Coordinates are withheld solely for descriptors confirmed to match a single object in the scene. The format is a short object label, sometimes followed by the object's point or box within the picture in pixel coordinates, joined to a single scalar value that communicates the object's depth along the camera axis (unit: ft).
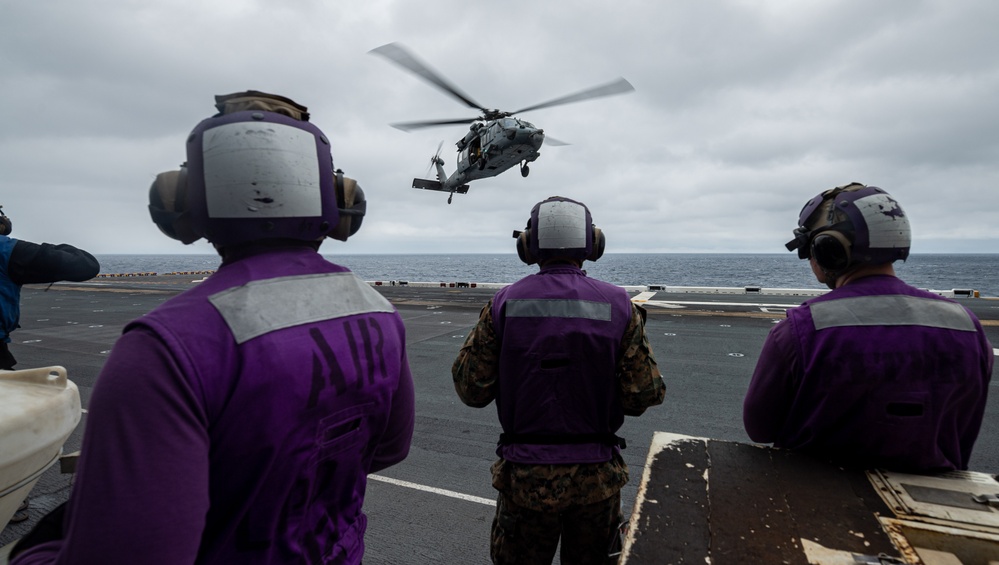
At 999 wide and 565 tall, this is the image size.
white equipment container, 5.91
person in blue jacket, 12.03
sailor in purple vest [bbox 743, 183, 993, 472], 6.27
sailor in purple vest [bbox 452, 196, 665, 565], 8.13
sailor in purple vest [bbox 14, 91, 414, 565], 3.11
